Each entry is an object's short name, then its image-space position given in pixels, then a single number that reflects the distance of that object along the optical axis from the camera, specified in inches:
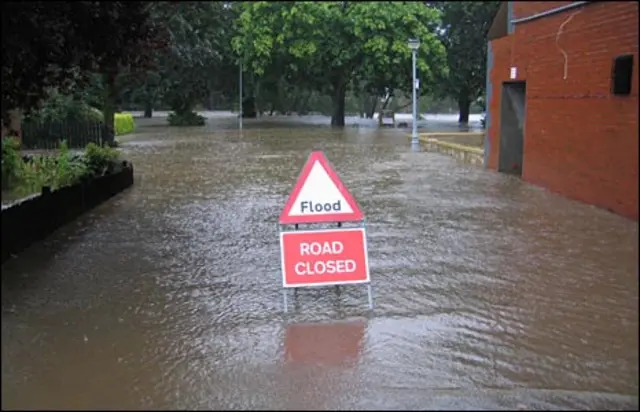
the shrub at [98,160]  465.1
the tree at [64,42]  234.2
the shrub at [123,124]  1347.4
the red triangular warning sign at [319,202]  231.9
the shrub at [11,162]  232.7
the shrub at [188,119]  1641.6
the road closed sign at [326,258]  231.8
